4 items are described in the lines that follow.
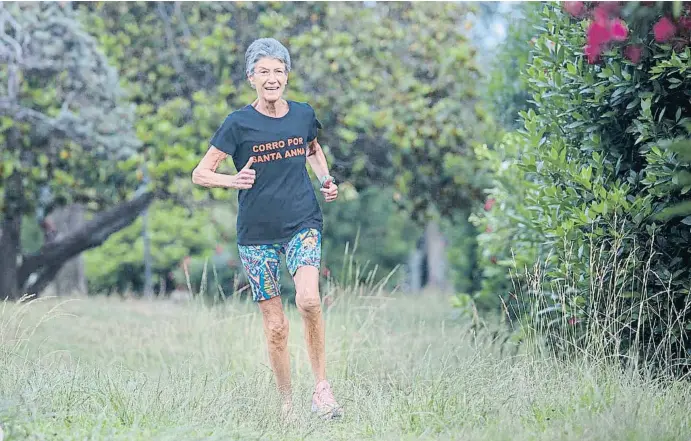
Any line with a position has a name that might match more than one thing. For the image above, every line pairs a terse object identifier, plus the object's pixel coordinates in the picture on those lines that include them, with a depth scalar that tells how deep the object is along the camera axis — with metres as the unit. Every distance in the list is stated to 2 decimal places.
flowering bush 9.84
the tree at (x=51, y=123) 21.86
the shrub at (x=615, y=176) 11.16
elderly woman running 10.98
